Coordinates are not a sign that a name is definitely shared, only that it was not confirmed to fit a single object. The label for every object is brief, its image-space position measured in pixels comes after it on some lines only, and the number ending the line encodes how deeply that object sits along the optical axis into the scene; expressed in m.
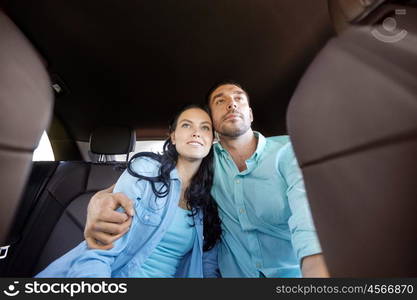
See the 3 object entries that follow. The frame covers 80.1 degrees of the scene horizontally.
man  0.45
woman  0.46
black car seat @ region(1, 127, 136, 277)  0.53
